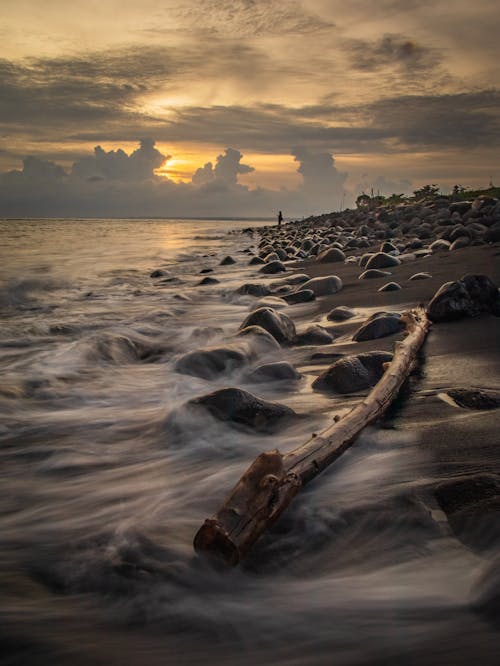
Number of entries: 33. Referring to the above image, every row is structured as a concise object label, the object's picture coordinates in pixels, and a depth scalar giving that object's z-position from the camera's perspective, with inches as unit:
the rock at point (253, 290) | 402.0
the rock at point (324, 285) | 349.7
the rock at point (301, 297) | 337.1
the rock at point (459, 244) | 433.1
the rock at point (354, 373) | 151.1
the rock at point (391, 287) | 308.2
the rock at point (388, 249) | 486.3
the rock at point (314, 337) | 219.0
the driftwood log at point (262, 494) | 74.0
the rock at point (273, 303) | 331.3
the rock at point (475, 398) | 122.0
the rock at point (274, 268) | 546.3
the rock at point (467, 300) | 200.8
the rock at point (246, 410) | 136.0
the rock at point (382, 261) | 403.2
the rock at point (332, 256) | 543.2
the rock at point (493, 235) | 416.1
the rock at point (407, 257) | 421.3
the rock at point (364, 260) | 435.2
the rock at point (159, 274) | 601.6
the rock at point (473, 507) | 74.0
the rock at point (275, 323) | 225.5
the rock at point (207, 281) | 503.5
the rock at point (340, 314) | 258.4
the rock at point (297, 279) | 428.7
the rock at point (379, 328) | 203.2
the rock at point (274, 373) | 173.9
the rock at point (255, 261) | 647.0
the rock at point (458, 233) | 474.7
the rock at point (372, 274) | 368.5
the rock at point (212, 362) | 190.9
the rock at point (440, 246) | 452.3
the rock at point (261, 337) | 214.8
